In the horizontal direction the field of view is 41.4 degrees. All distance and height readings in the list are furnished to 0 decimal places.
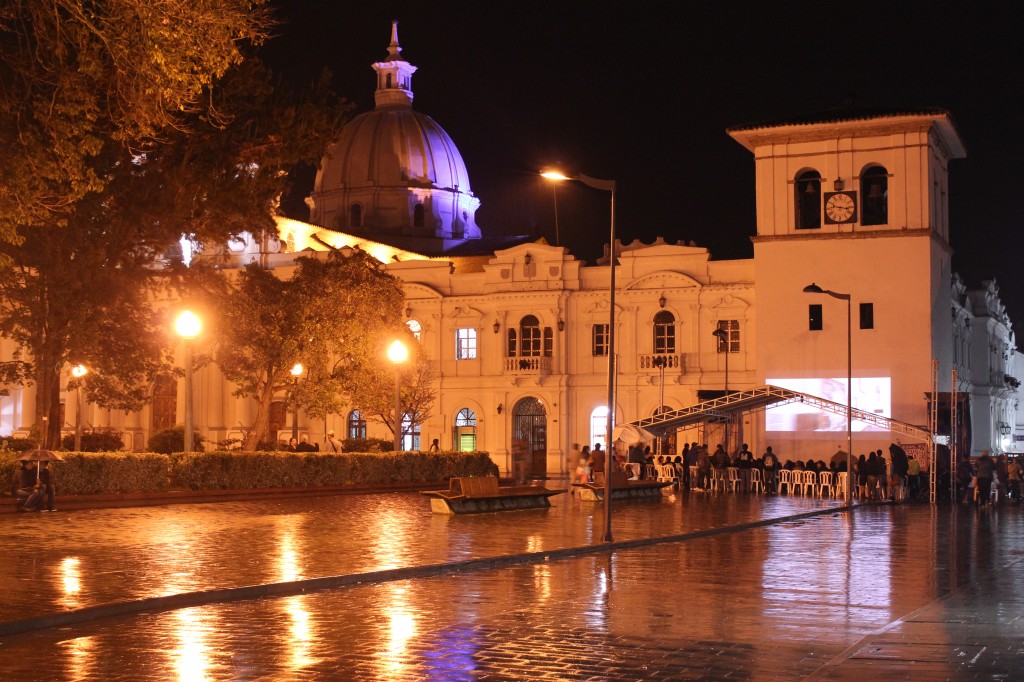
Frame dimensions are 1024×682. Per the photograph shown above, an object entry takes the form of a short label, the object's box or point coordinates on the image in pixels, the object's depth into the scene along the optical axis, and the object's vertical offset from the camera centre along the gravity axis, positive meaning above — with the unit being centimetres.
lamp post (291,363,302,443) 4553 +264
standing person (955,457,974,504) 3812 -48
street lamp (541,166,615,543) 2223 +271
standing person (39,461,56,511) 2650 -58
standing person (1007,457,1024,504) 3766 -53
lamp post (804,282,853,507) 3519 +10
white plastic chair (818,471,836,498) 4044 -65
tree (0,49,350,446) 3098 +583
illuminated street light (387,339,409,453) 3650 +267
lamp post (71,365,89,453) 4926 +183
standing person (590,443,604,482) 3806 -9
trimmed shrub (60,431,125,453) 5819 +61
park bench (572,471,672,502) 3291 -74
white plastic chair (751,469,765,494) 4256 -69
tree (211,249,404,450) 4259 +431
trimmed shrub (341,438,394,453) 5053 +47
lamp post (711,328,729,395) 5638 +498
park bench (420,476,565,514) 2778 -82
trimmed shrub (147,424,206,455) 5997 +72
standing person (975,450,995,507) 3538 -38
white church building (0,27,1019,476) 5116 +634
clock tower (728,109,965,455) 5084 +801
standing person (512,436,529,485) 6116 +38
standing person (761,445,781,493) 4234 -31
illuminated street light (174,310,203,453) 3148 +300
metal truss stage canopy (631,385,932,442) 4319 +167
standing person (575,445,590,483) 3797 -31
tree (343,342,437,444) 4466 +250
